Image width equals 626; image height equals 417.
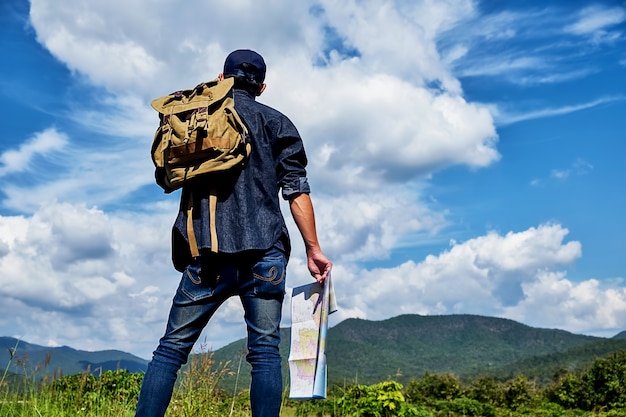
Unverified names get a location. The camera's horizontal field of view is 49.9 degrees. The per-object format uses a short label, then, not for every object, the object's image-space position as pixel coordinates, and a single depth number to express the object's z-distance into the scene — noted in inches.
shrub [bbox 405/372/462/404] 479.5
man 124.6
